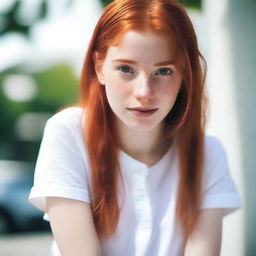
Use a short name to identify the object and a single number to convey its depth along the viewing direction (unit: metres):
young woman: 1.74
